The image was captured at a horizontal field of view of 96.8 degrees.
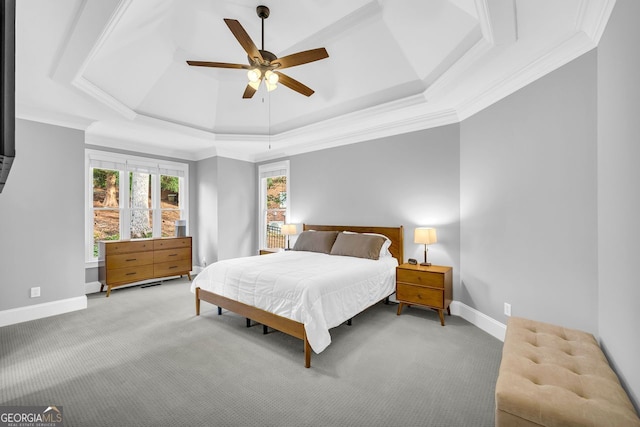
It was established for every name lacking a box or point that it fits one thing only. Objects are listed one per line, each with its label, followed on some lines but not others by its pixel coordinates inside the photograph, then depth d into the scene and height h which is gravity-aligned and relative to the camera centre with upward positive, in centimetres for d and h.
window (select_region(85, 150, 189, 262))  490 +30
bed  254 -79
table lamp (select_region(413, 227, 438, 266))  359 -31
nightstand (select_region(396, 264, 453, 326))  334 -91
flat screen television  62 +31
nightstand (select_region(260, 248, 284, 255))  520 -72
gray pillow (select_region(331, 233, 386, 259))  399 -49
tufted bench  119 -85
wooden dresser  457 -82
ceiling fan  227 +130
